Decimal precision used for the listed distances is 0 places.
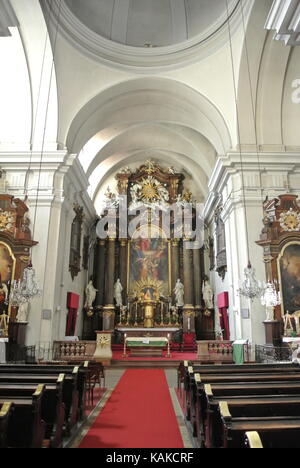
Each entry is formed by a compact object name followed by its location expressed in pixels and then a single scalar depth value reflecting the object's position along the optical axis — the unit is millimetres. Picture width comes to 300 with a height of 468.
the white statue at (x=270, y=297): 8523
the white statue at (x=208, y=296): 16609
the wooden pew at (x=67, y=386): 3912
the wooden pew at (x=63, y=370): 4449
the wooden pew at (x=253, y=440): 1833
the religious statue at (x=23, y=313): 9383
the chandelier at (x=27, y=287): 8046
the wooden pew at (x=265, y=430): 2193
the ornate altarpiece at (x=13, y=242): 9867
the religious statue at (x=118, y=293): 16797
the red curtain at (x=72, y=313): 12148
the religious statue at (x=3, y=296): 9602
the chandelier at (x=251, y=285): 8148
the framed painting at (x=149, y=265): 17422
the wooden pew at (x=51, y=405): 3166
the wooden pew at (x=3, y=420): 2148
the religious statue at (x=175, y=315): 16438
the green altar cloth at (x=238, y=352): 9109
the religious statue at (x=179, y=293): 16734
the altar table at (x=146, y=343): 12617
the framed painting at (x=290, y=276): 9516
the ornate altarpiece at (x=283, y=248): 9578
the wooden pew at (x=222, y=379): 4012
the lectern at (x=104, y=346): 10117
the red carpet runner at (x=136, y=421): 3578
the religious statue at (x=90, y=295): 15423
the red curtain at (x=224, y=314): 12673
